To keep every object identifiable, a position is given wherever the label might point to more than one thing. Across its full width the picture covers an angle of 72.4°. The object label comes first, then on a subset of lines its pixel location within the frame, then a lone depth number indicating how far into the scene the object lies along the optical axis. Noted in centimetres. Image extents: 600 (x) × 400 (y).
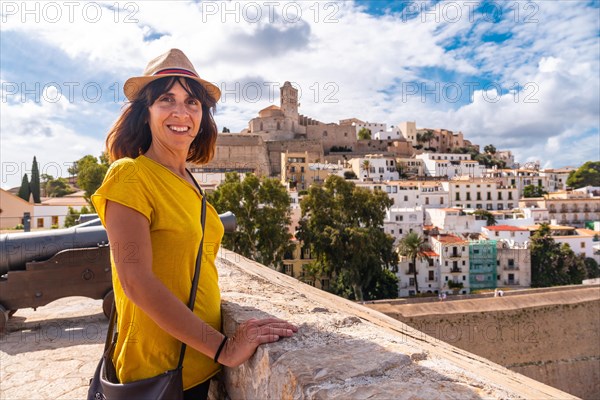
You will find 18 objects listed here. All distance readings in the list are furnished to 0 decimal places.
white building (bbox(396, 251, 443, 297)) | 2509
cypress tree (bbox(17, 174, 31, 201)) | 2613
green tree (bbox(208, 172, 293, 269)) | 1625
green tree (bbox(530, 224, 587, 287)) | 2506
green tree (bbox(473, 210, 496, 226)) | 2997
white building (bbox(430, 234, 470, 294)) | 2505
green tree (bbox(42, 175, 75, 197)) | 3394
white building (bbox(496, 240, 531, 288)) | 2536
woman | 107
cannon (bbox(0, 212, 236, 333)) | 351
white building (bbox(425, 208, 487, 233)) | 2909
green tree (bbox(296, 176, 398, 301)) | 1781
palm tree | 2372
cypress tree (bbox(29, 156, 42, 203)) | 2655
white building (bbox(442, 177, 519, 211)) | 3572
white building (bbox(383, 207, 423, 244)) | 2833
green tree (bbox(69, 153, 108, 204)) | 1627
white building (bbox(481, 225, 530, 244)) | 2678
